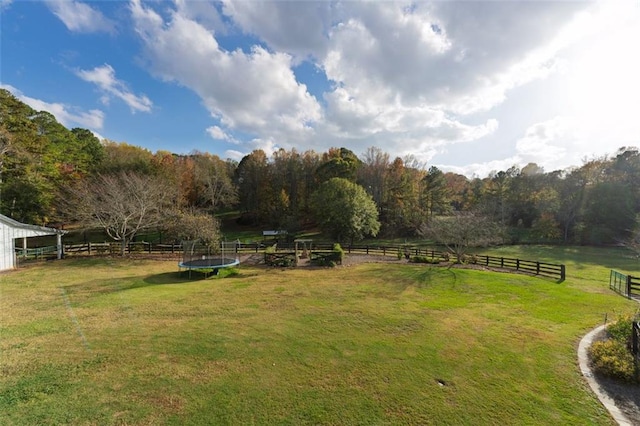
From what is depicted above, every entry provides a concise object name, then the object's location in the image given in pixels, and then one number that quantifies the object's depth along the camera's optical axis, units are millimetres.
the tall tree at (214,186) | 38062
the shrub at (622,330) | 7393
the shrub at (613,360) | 5977
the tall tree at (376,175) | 41812
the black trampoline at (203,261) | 14984
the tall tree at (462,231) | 19797
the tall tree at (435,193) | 41469
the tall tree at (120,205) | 20000
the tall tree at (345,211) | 29594
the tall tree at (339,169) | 41344
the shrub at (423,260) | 20078
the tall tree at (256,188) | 44594
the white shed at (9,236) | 15211
